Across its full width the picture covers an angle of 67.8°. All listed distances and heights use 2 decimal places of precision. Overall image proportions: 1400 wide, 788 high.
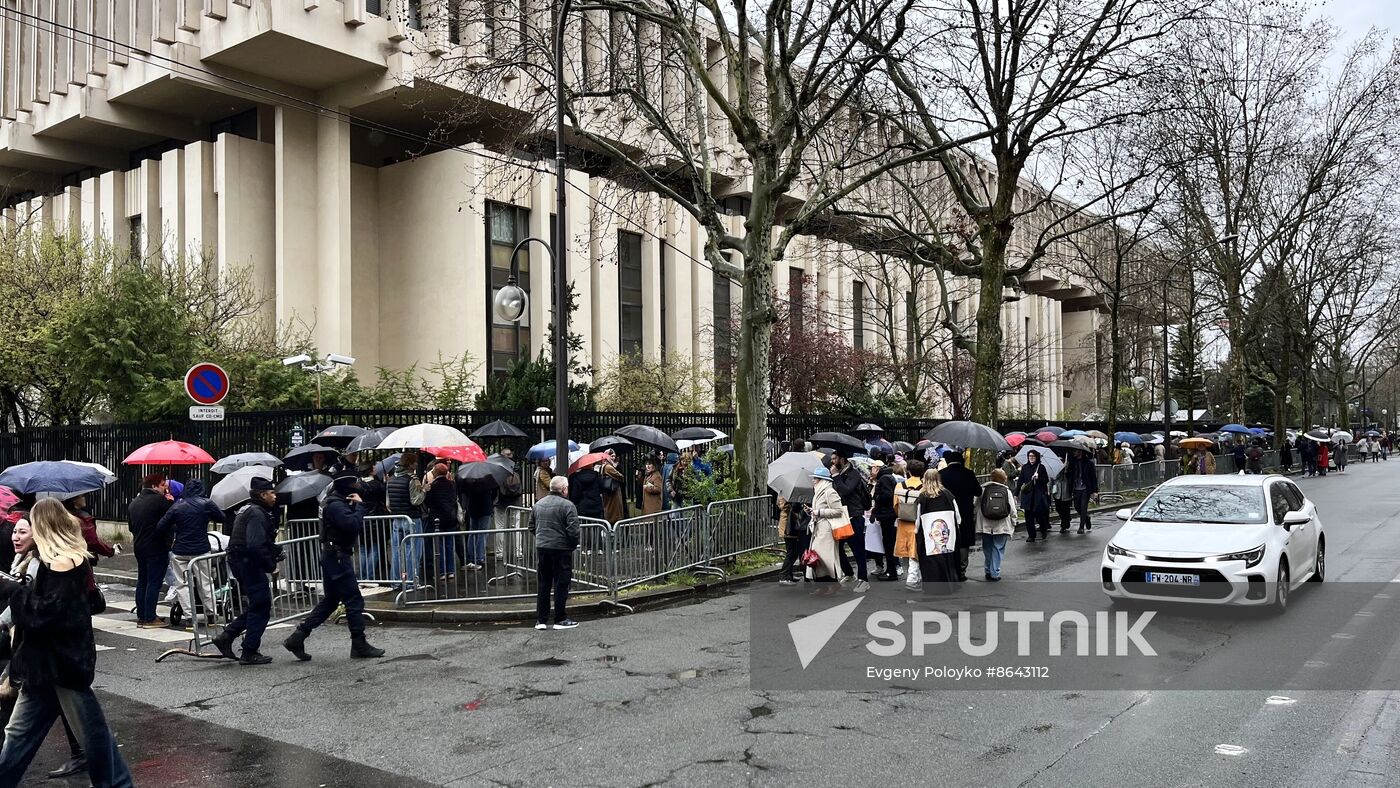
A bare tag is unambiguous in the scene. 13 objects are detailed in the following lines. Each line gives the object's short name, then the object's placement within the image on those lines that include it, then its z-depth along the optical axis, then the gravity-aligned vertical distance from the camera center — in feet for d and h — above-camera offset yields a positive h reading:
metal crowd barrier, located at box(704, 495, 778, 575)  46.65 -5.60
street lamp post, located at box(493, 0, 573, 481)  44.11 +5.16
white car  33.40 -4.83
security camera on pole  68.69 +3.69
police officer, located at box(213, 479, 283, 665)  30.25 -4.32
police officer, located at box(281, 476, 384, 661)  30.19 -4.36
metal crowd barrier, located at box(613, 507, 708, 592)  41.14 -5.60
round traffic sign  46.06 +1.50
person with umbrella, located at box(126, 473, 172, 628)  36.40 -4.37
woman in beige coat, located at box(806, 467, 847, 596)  40.78 -4.41
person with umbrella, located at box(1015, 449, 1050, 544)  60.08 -5.12
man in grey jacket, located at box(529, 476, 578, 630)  34.63 -4.33
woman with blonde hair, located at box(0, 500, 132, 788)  17.34 -4.00
